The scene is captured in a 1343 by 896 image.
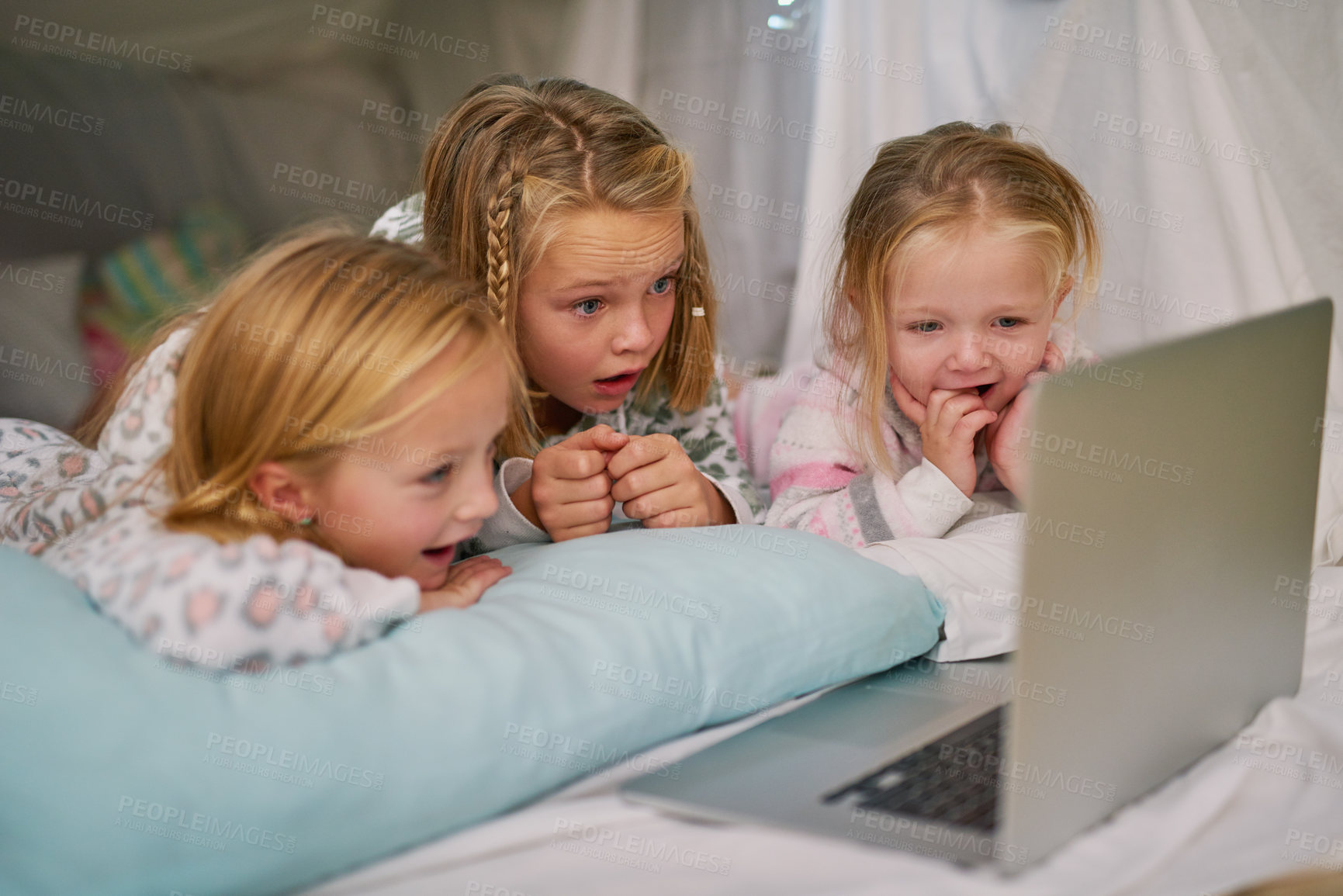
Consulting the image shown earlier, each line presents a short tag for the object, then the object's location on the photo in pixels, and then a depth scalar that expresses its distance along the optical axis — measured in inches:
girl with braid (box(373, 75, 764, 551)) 47.5
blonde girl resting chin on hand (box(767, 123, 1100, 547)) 49.6
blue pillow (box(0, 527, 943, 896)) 26.4
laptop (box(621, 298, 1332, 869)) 26.4
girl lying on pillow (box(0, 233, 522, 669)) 32.6
